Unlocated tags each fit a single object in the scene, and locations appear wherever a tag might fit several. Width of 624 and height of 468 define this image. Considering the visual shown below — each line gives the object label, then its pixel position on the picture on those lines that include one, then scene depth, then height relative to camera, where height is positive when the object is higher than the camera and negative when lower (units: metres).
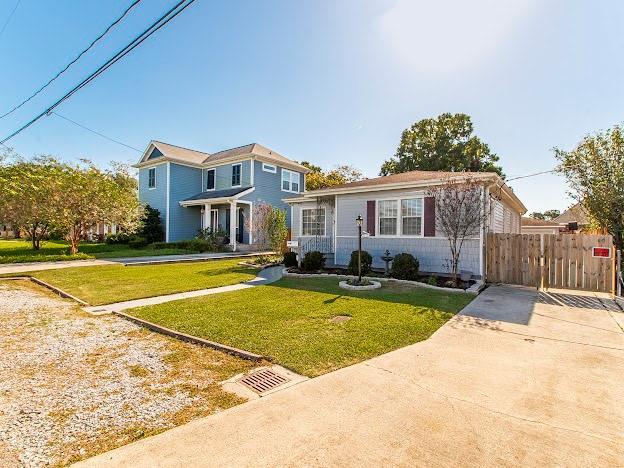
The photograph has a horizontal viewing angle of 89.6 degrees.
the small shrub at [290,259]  13.29 -1.09
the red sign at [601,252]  8.27 -0.47
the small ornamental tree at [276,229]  15.61 +0.21
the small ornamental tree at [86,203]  16.55 +1.65
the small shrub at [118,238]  22.62 -0.40
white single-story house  10.34 +0.56
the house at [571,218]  12.75 +1.08
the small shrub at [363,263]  10.73 -1.01
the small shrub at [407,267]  10.02 -1.08
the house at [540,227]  27.81 +0.63
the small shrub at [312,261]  11.95 -1.06
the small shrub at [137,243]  21.05 -0.69
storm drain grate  3.40 -1.67
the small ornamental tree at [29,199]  16.23 +1.74
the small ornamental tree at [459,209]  9.17 +0.72
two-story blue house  21.14 +3.54
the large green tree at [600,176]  9.65 +1.99
